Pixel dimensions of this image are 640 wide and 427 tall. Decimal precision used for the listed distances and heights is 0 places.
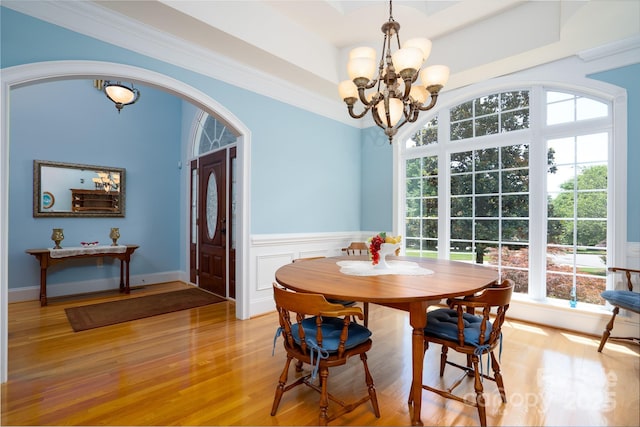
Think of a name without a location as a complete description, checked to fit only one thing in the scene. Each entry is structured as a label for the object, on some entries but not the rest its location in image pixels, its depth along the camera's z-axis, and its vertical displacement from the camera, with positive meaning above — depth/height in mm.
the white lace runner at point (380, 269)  2207 -422
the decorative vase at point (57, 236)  4293 -297
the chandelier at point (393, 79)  2064 +1029
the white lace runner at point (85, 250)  4156 -515
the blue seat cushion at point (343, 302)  2597 -766
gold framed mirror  4461 +401
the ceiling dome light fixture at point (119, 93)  3531 +1459
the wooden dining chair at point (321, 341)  1579 -725
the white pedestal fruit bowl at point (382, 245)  2322 -229
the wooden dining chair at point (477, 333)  1722 -721
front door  4641 -120
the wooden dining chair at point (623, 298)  2480 -713
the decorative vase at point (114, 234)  4832 -310
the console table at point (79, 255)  4086 -578
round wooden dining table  1636 -431
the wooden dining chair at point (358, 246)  3992 -412
